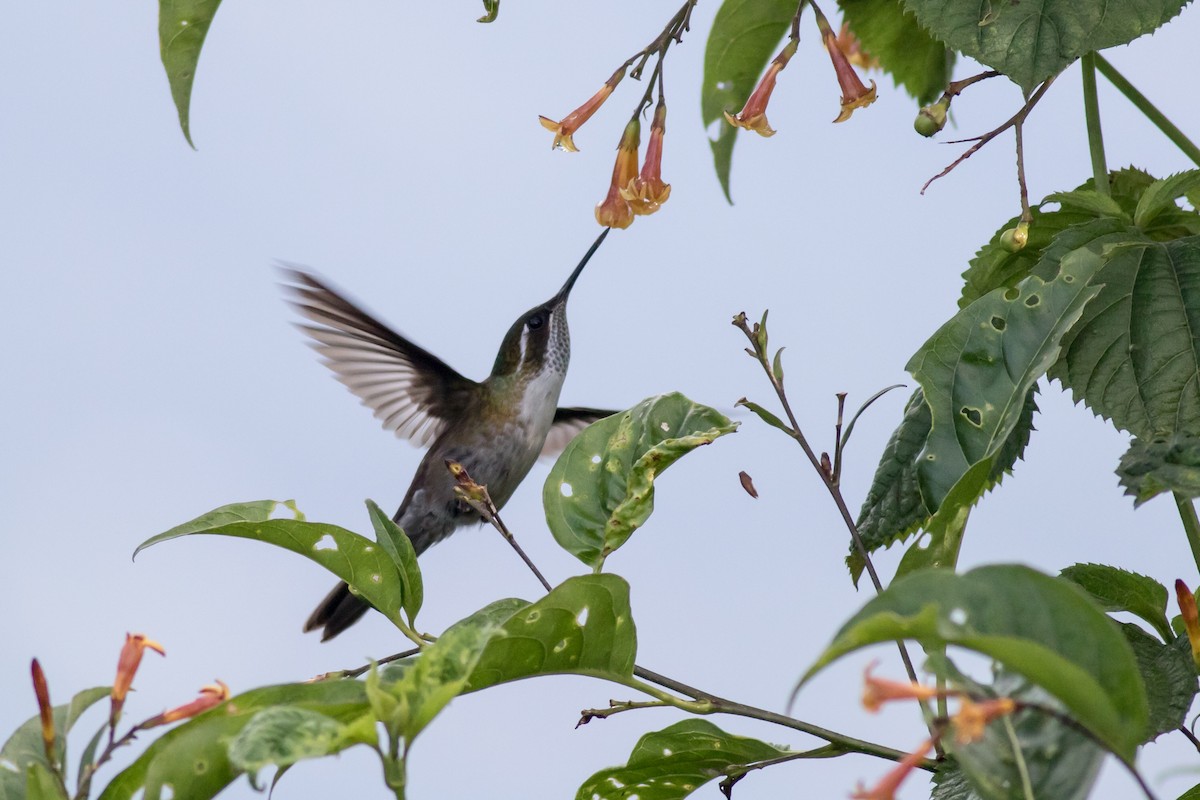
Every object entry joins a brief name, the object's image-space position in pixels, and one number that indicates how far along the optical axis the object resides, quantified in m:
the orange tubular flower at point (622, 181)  3.67
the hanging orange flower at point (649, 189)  3.68
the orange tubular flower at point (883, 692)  2.72
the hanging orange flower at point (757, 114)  3.67
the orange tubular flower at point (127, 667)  3.57
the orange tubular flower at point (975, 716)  2.65
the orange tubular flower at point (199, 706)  3.57
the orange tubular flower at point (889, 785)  2.88
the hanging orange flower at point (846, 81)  3.66
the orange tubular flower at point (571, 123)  3.69
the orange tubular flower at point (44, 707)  3.57
